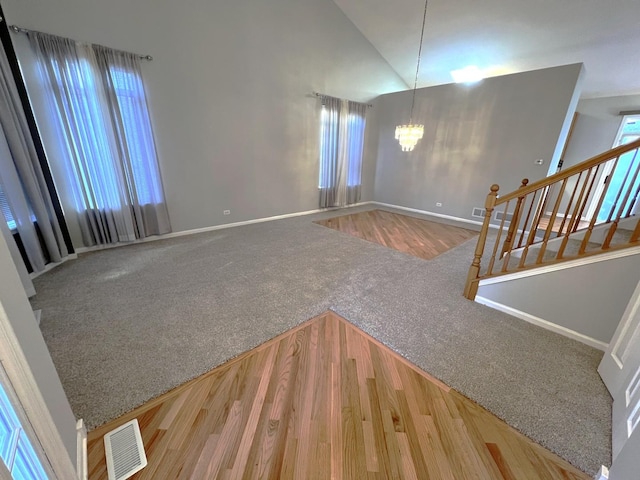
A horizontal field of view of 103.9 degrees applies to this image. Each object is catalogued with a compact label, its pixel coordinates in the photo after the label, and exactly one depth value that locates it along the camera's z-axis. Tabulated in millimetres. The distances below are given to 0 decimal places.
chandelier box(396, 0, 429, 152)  3980
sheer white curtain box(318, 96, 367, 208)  5331
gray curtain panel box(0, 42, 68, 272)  2371
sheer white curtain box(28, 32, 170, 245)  2771
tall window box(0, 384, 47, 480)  687
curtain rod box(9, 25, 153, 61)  2477
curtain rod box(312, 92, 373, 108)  4978
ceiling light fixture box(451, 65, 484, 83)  5316
